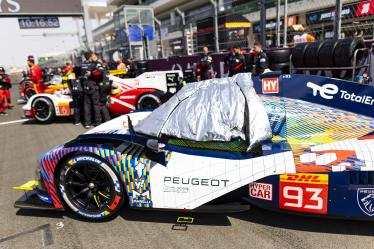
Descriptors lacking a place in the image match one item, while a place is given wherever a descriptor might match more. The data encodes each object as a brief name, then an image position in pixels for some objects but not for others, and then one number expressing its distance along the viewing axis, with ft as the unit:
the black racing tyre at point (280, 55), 23.95
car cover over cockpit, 8.13
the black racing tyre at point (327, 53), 19.27
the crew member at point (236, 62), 25.00
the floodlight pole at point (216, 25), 27.73
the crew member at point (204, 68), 27.40
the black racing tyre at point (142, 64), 41.68
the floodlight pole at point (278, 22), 23.14
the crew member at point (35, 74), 30.51
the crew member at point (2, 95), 33.04
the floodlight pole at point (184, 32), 31.92
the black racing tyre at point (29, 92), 38.47
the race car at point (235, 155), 7.50
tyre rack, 18.29
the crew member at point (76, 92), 22.81
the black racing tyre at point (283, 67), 24.13
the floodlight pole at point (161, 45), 37.72
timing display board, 75.99
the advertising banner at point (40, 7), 62.90
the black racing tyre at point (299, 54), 21.24
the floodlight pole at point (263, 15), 24.16
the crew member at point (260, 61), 21.93
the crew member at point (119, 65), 34.17
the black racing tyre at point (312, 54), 20.23
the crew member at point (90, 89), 21.38
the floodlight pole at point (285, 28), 22.63
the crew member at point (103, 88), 21.49
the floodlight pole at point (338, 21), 19.26
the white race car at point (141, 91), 23.52
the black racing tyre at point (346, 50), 18.22
